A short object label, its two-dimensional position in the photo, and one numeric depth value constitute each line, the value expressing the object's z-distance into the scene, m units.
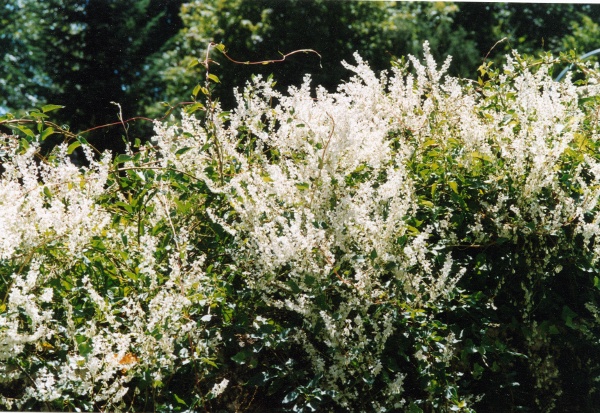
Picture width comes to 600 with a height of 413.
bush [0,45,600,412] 2.03
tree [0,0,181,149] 12.34
